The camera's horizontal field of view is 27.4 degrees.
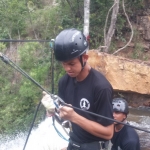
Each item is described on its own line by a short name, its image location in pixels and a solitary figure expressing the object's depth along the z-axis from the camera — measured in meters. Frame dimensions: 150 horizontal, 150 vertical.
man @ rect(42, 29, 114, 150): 1.91
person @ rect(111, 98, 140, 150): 2.84
